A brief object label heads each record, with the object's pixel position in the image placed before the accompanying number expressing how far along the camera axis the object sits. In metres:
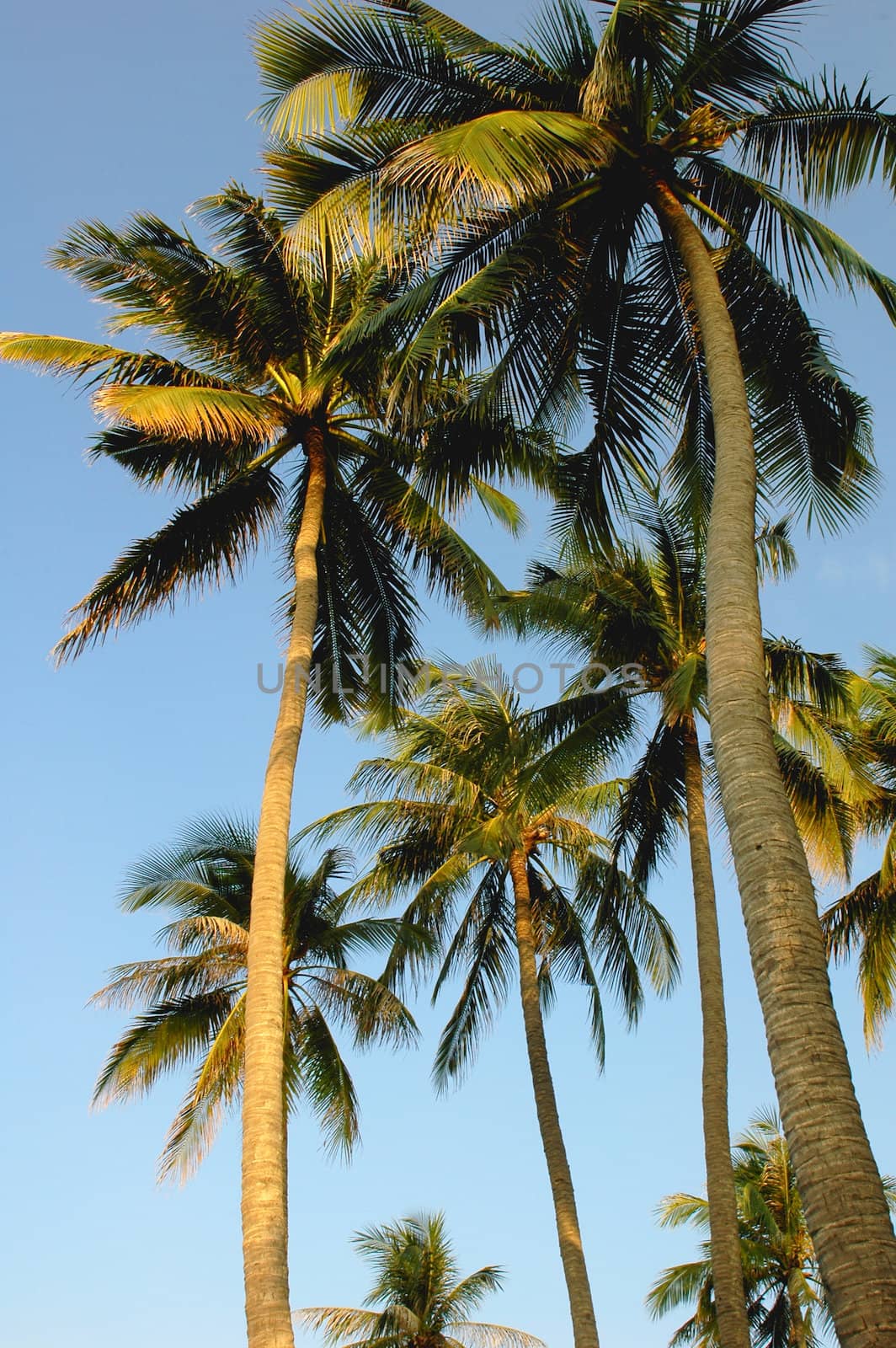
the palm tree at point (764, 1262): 22.44
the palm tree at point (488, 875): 17.83
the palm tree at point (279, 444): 12.87
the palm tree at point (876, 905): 17.58
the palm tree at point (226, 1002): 17.72
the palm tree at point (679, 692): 14.37
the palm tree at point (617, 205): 8.95
